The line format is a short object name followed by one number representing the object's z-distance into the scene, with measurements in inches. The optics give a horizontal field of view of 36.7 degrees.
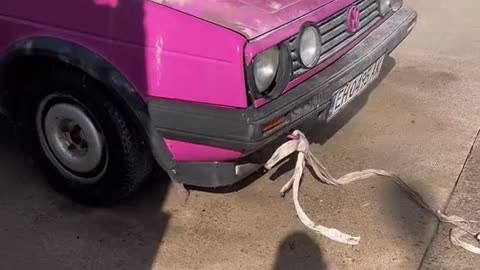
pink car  120.6
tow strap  133.6
